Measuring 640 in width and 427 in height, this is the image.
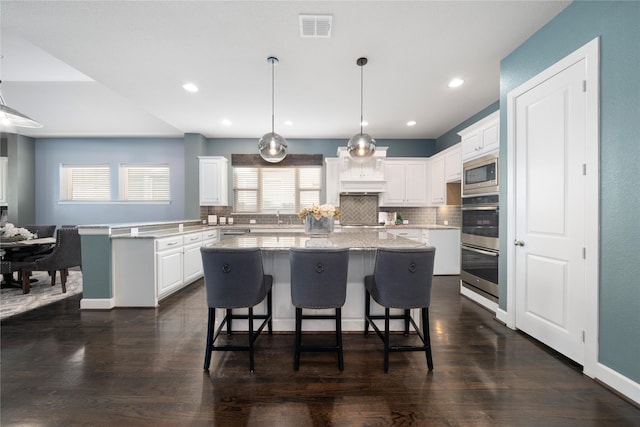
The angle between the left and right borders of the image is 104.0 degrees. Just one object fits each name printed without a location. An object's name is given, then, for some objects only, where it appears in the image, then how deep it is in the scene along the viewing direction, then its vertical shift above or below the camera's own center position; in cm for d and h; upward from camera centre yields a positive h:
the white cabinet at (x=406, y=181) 552 +70
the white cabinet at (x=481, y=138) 307 +102
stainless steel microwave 306 +51
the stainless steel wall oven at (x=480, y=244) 304 -42
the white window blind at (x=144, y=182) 598 +72
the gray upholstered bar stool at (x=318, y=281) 188 -53
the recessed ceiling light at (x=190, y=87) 339 +173
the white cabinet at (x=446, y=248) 473 -66
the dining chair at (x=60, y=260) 365 -71
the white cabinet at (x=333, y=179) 554 +74
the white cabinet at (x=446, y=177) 454 +71
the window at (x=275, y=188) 589 +58
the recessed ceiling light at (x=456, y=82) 327 +174
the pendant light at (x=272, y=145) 278 +75
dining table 352 -59
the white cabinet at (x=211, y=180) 545 +71
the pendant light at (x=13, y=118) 298 +117
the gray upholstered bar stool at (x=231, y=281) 186 -52
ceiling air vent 214 +167
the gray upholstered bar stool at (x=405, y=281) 186 -52
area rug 319 -122
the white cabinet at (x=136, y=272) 326 -78
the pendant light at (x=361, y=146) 286 +77
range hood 539 +82
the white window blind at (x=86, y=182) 596 +72
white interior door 199 +2
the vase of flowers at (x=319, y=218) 266 -6
